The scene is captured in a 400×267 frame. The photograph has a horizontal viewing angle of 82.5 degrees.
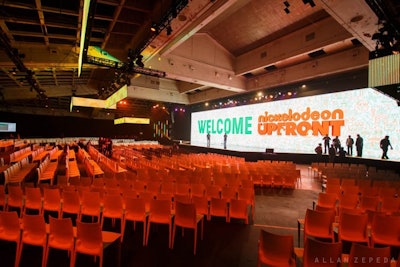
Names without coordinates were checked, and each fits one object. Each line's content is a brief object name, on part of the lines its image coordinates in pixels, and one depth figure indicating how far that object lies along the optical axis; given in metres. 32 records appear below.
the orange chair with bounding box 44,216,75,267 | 2.93
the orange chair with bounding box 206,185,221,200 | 5.18
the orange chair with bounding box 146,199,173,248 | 3.83
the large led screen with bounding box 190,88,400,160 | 9.95
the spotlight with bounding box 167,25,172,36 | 7.02
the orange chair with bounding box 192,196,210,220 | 4.55
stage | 9.60
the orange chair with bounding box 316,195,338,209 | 4.76
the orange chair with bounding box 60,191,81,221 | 4.14
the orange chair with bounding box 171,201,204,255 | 3.69
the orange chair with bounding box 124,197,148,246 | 3.86
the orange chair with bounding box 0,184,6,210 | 4.25
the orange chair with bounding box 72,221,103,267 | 2.81
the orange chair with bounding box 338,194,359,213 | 4.71
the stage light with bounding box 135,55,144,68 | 9.02
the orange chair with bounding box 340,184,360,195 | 5.34
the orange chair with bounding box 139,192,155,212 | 4.39
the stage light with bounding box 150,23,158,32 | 6.82
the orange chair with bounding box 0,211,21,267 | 3.09
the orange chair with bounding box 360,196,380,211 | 4.57
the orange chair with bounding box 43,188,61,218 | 4.30
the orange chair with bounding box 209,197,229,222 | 4.45
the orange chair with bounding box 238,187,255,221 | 5.02
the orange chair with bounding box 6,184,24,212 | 4.32
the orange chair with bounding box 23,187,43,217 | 4.31
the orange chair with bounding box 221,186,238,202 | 5.19
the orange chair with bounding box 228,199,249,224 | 4.41
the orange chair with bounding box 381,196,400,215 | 4.53
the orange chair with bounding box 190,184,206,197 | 5.31
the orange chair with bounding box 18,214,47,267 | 3.00
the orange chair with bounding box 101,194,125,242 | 3.97
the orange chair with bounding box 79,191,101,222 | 4.06
